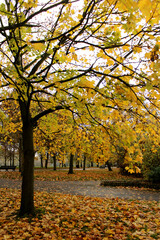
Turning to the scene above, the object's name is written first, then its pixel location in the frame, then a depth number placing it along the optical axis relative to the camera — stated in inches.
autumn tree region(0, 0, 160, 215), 87.7
